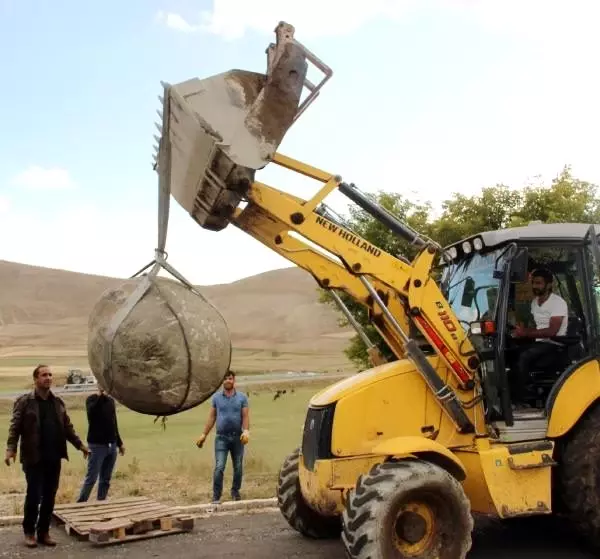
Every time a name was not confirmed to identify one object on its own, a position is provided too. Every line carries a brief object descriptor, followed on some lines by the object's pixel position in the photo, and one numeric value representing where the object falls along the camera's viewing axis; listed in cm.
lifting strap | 526
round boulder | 519
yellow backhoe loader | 581
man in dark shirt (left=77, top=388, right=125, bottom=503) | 916
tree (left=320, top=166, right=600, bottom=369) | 1656
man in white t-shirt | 678
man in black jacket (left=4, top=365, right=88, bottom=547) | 752
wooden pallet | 748
